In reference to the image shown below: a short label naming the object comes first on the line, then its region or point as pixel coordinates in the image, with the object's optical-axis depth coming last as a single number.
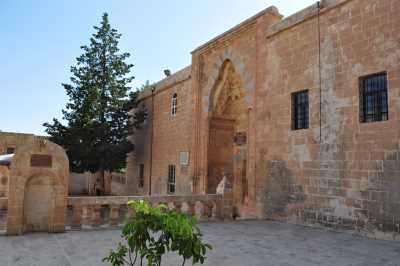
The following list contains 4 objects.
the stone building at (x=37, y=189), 6.88
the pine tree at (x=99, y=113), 17.08
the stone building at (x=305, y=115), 7.48
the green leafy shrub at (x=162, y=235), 2.94
